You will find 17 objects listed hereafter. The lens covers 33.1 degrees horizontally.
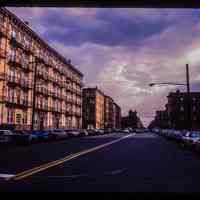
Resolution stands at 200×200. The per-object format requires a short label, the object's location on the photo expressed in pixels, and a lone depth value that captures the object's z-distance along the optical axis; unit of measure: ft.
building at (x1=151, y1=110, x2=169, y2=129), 492.04
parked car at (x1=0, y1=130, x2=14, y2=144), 96.53
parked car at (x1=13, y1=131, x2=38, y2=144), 104.15
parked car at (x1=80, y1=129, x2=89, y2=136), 200.99
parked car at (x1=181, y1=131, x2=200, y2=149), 80.07
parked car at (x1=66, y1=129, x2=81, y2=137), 178.68
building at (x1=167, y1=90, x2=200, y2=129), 387.34
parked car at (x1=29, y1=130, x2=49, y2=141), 123.85
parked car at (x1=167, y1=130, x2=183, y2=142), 118.25
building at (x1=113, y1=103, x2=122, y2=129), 587.19
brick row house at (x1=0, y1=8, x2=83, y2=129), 159.84
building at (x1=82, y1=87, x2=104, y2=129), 392.88
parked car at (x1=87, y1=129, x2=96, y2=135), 232.90
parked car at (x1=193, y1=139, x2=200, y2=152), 69.88
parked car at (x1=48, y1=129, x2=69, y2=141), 138.72
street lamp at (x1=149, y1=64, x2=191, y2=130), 103.32
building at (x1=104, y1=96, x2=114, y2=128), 483.51
